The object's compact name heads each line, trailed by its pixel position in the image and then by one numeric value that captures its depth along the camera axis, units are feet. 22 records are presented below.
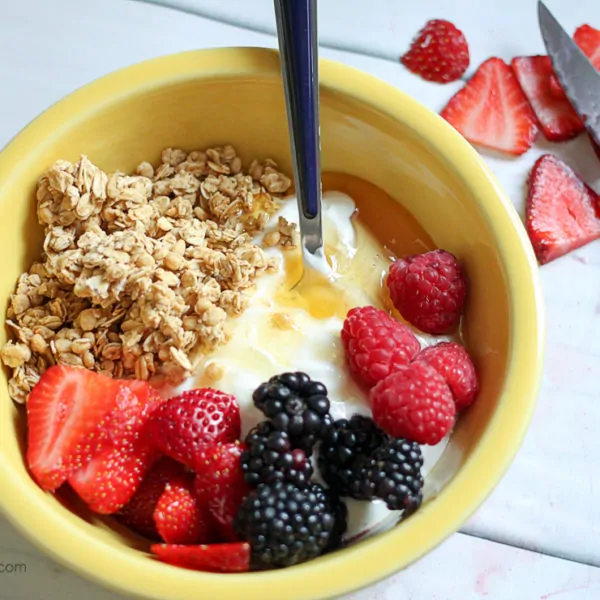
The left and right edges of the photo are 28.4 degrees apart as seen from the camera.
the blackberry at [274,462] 0.94
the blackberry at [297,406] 0.96
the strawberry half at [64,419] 1.00
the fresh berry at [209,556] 0.94
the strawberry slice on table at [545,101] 1.31
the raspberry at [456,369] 1.03
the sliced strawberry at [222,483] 0.97
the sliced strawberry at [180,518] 0.98
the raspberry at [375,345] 1.03
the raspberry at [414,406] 0.96
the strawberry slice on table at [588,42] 1.34
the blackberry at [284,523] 0.92
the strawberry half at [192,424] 0.99
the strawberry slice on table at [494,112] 1.30
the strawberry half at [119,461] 1.00
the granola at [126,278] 1.06
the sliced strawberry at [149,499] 1.02
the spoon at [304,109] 1.00
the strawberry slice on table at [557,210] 1.24
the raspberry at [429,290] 1.08
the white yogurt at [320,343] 1.04
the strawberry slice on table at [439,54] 1.33
